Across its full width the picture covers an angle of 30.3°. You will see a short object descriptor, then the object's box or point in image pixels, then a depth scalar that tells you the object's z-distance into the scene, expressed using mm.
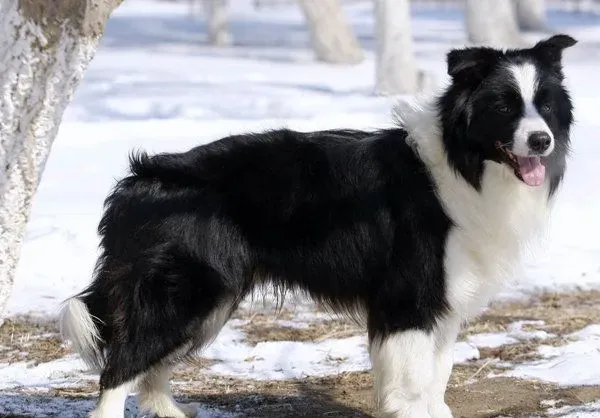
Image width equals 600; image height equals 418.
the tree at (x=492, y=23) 21516
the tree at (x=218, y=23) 28109
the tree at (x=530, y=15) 29156
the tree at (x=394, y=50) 16609
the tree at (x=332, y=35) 21572
